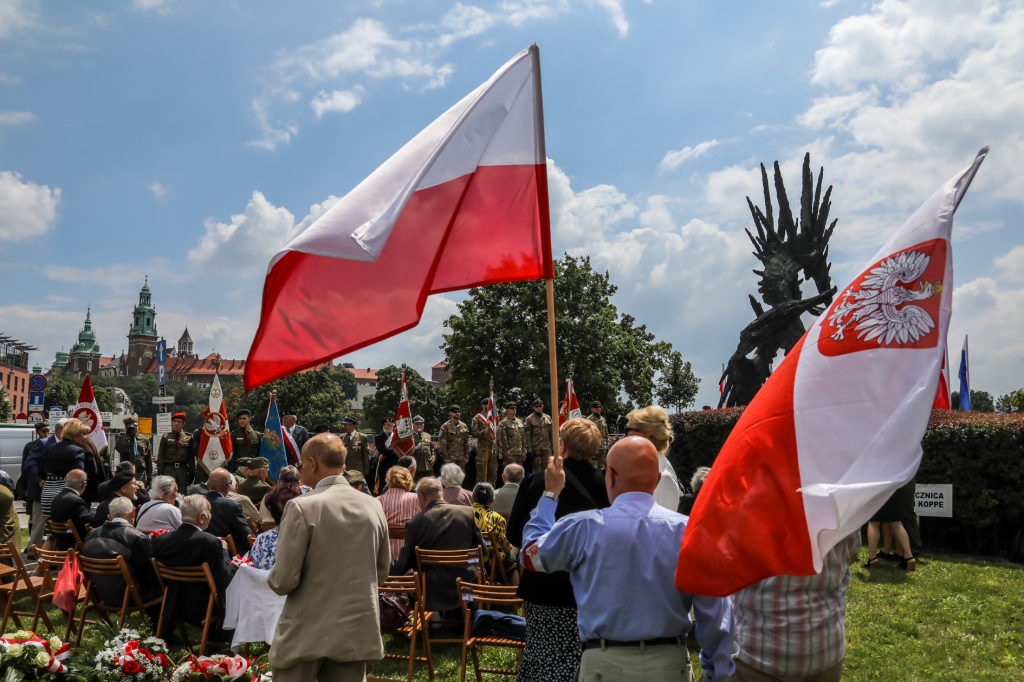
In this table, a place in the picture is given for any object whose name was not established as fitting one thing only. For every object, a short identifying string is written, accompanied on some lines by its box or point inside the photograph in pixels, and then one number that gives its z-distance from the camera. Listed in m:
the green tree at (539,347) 35.53
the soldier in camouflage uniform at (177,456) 14.18
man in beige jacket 3.66
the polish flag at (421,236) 3.79
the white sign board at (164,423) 15.07
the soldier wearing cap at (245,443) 14.58
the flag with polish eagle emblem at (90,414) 12.96
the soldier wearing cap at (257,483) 9.34
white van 18.58
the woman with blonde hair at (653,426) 4.43
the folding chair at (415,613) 5.73
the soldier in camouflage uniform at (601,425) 18.17
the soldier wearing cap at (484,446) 18.23
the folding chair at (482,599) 5.33
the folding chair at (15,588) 6.80
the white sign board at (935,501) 10.69
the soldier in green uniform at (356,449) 16.22
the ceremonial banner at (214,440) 13.27
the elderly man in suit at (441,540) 6.38
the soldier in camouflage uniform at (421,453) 15.64
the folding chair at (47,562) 6.89
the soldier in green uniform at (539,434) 18.94
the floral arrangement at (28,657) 4.91
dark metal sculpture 25.45
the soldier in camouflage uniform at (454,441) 17.75
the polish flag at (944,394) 11.75
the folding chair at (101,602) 6.14
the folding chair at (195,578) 5.73
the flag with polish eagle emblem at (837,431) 2.65
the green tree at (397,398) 80.00
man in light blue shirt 2.86
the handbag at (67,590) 6.60
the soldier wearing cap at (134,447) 14.73
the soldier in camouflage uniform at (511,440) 18.12
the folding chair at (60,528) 8.07
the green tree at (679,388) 59.34
